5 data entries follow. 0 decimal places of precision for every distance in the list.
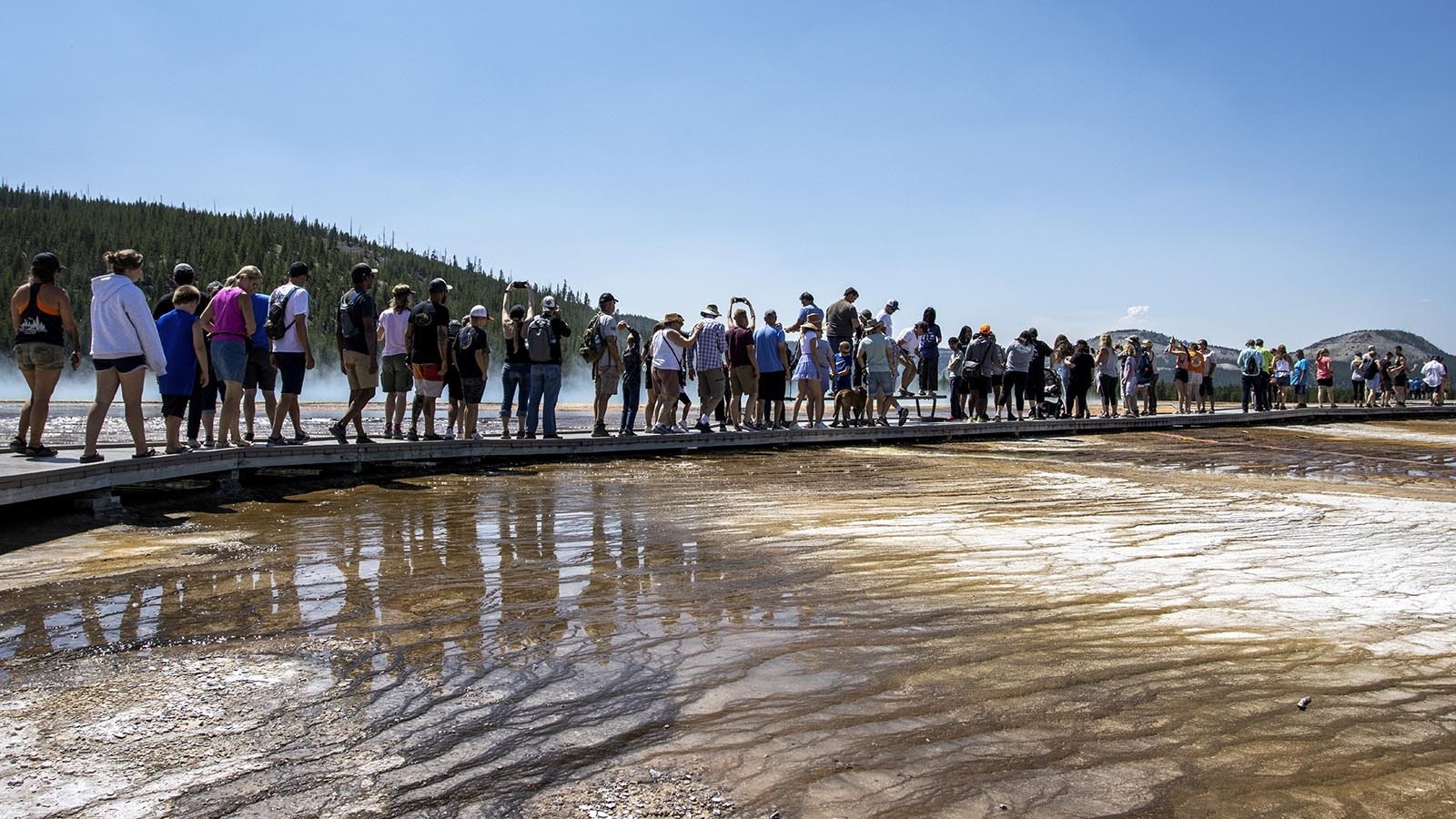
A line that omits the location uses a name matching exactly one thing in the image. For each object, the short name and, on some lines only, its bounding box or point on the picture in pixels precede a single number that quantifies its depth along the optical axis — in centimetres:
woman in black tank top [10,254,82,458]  805
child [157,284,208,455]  887
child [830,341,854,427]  1639
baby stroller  2128
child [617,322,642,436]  1344
